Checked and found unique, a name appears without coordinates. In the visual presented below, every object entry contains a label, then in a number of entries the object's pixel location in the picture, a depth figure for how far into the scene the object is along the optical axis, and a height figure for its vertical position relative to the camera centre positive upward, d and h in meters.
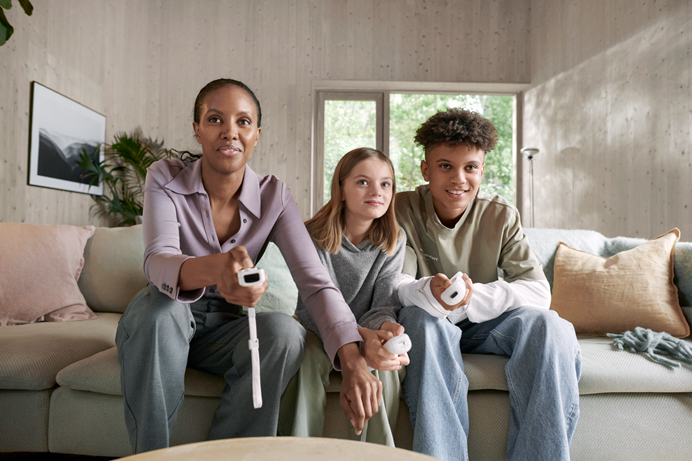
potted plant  3.64 +0.51
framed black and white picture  2.94 +0.69
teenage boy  1.07 -0.18
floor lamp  3.87 +0.77
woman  0.95 -0.12
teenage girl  1.31 +0.01
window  4.50 +1.13
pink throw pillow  1.62 -0.13
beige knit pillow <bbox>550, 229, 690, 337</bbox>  1.54 -0.16
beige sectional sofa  1.17 -0.42
